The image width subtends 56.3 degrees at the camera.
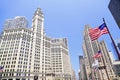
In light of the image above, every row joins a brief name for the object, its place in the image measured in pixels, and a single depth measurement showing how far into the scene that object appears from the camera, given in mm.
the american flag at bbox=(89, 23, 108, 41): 20078
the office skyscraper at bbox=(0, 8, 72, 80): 87250
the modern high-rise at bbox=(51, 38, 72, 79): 124244
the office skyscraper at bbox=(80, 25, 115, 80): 159625
